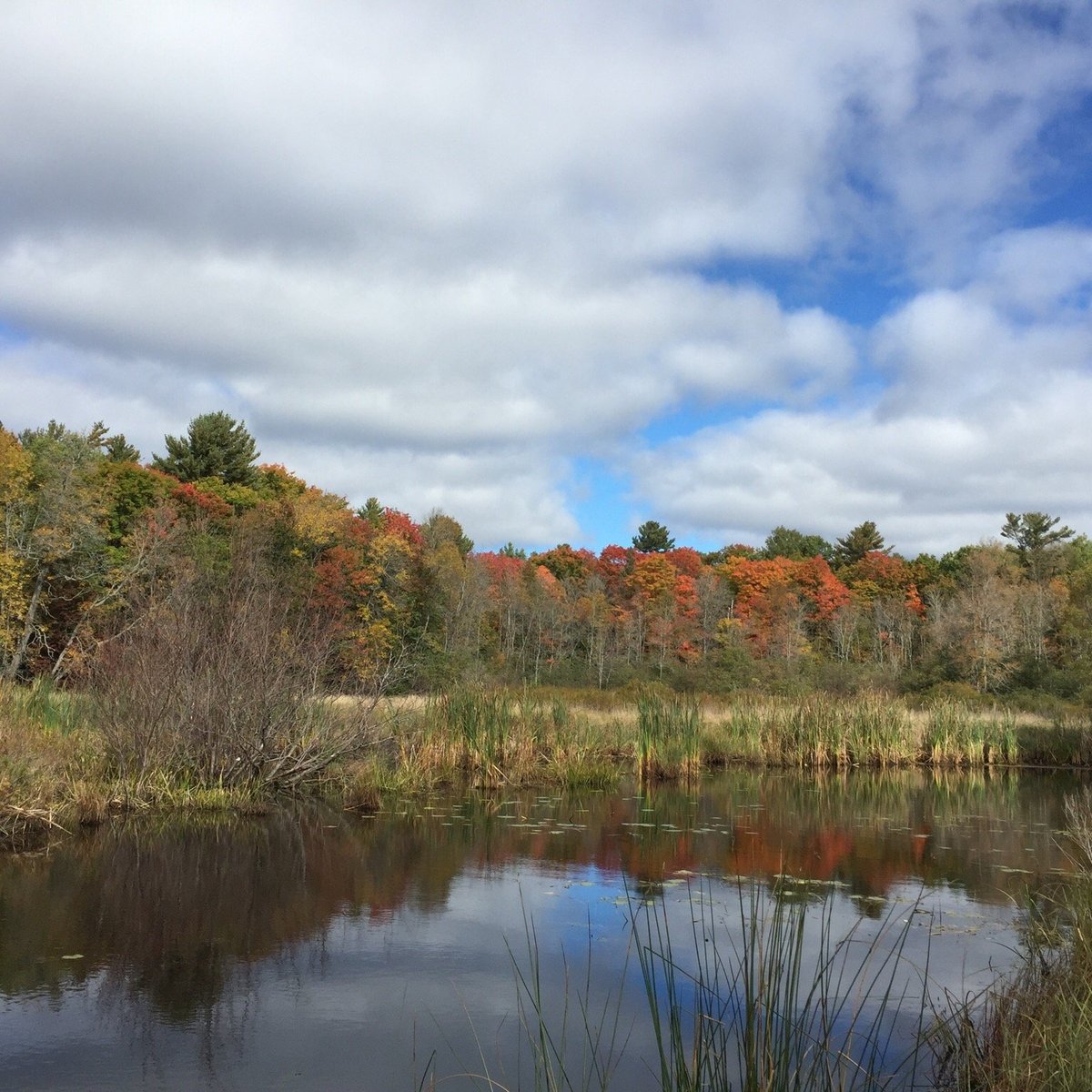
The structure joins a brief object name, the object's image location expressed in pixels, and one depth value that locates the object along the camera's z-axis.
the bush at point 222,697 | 11.55
